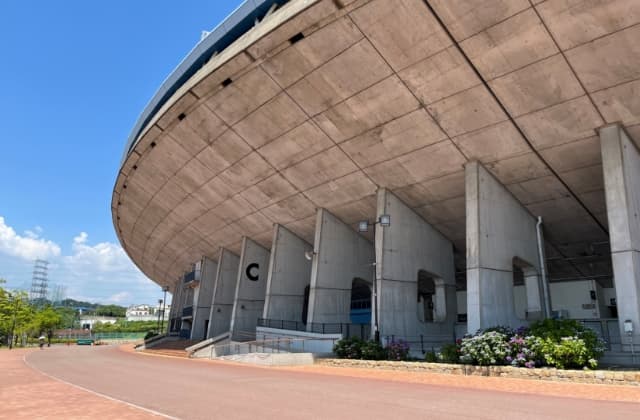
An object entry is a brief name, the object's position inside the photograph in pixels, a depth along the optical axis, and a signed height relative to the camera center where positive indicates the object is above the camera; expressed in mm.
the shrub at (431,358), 15836 -790
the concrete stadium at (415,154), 13711 +7766
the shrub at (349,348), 18219 -713
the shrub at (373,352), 17641 -761
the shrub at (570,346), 12047 -84
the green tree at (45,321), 58038 -895
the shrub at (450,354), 15086 -580
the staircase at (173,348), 30278 -2123
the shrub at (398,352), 17391 -711
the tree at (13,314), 45000 -109
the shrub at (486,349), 13453 -335
